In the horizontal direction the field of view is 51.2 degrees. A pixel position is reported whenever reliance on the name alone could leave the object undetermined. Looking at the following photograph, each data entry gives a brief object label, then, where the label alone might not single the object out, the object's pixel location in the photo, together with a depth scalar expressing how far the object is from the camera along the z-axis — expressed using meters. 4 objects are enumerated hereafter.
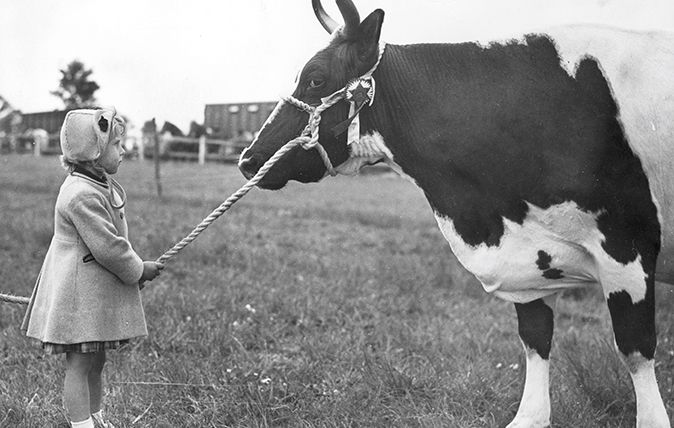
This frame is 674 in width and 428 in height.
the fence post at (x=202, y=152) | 20.23
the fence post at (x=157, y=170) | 12.98
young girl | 2.79
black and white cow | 2.76
